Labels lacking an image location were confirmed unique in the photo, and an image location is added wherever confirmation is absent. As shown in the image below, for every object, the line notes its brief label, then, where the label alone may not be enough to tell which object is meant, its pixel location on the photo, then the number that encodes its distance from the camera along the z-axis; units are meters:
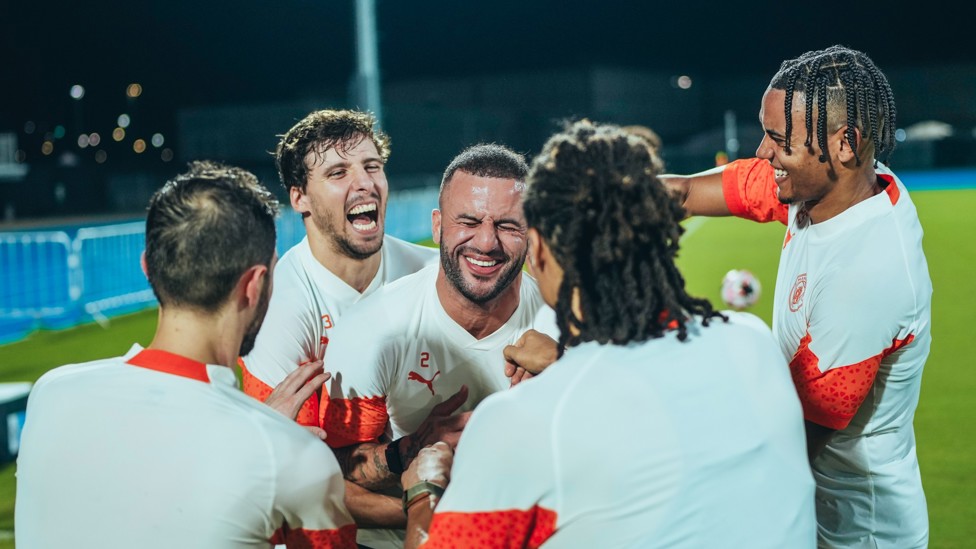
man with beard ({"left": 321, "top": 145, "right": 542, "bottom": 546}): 3.41
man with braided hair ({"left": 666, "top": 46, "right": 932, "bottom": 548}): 2.82
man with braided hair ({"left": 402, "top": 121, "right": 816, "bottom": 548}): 1.96
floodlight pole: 14.88
